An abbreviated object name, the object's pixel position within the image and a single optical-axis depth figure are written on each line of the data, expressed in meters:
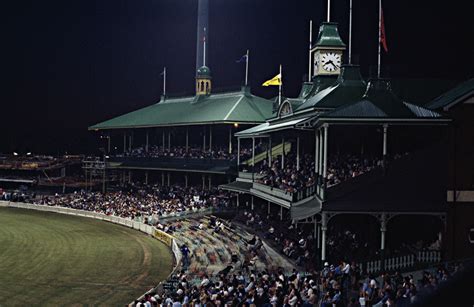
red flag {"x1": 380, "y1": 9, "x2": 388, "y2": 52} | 28.11
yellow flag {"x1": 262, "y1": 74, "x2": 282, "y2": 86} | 39.78
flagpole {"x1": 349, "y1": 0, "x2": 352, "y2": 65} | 33.21
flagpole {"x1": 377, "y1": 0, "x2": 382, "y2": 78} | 28.12
